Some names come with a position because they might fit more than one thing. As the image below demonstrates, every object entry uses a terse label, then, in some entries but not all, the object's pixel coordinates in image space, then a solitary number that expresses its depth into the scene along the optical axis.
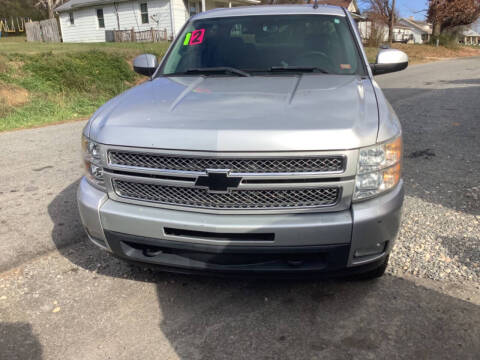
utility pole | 37.47
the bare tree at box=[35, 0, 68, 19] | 39.59
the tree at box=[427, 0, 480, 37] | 44.18
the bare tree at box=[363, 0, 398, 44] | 48.84
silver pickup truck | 2.33
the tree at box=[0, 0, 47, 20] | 47.16
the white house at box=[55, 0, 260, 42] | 26.95
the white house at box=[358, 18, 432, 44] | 68.24
